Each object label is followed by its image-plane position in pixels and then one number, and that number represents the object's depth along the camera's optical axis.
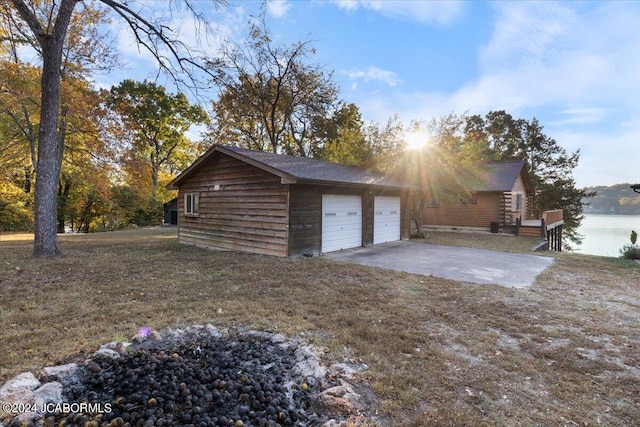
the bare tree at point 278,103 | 18.31
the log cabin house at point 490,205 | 16.81
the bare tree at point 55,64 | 7.66
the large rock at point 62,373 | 2.42
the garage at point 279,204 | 8.59
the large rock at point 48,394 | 2.11
